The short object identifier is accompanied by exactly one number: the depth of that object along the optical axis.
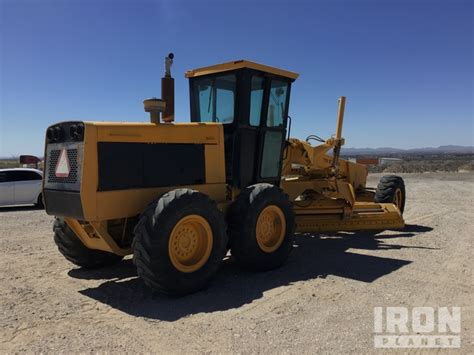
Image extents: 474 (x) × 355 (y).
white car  14.92
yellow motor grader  5.12
